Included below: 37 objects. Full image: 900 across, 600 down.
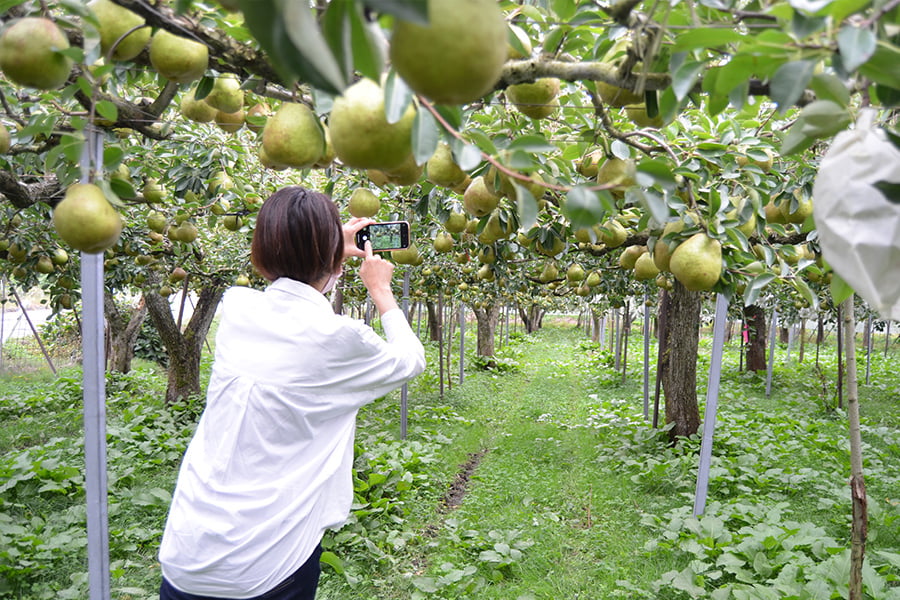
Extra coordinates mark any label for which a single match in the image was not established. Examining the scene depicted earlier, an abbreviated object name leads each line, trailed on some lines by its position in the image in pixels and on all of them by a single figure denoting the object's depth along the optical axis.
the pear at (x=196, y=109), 1.31
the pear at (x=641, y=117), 1.14
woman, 1.52
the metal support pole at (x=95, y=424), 2.20
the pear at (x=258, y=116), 1.41
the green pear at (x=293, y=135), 1.03
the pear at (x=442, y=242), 2.75
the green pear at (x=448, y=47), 0.52
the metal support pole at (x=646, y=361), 8.45
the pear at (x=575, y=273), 3.18
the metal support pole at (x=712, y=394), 3.91
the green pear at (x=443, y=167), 1.18
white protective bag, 0.74
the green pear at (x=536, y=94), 1.20
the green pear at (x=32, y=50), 0.84
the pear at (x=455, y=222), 1.96
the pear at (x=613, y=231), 1.85
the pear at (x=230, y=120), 1.36
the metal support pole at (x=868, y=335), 12.68
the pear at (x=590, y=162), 1.70
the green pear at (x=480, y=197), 1.41
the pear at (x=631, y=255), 2.24
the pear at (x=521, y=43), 1.02
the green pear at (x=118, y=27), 0.98
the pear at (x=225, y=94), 1.26
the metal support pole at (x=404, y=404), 6.88
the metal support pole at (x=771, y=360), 10.39
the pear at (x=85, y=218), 0.98
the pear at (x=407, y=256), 2.30
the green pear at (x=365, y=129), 0.74
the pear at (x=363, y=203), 1.63
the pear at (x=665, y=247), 1.51
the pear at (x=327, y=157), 1.15
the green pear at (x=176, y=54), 0.99
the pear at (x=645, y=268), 2.00
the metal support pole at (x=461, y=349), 12.36
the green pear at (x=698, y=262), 1.40
